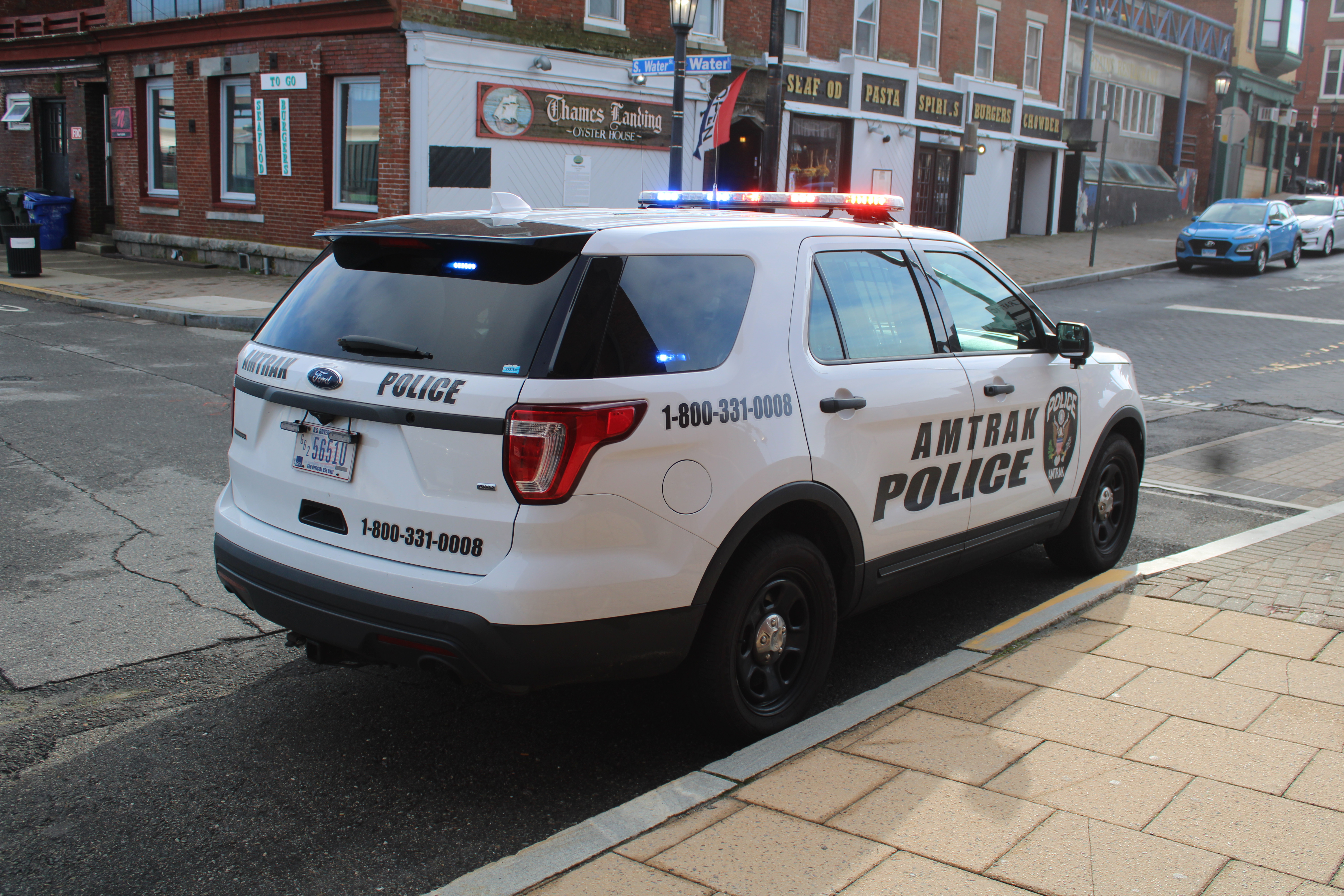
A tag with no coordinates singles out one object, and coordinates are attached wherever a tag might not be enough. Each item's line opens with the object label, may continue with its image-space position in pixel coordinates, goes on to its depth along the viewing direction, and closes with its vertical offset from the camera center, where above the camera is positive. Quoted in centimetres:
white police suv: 327 -65
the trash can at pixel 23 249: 1867 -56
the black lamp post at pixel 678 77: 1528 +225
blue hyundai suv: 2520 +68
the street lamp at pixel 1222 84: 3644 +580
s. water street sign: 1476 +235
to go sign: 1955 +248
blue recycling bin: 2391 +3
